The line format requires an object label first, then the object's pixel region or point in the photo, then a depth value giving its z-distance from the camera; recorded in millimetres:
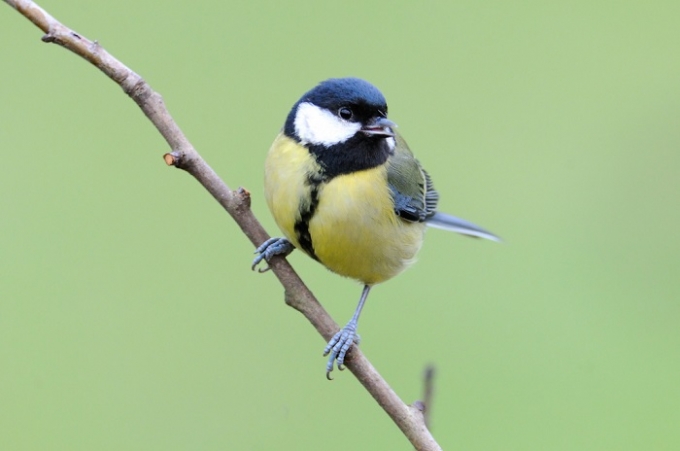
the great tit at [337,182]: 5359
